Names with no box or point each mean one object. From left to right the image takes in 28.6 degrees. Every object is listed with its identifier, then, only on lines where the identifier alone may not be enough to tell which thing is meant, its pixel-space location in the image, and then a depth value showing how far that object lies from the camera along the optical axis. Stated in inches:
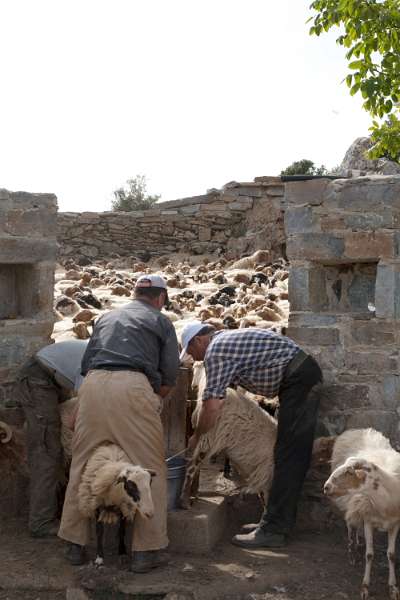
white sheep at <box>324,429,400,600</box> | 183.8
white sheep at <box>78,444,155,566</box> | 189.3
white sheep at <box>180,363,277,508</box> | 225.9
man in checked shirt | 212.4
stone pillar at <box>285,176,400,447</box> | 225.3
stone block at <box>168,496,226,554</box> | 213.2
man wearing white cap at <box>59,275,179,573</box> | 198.1
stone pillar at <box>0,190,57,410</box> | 243.9
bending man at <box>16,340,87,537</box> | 227.6
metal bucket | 221.8
